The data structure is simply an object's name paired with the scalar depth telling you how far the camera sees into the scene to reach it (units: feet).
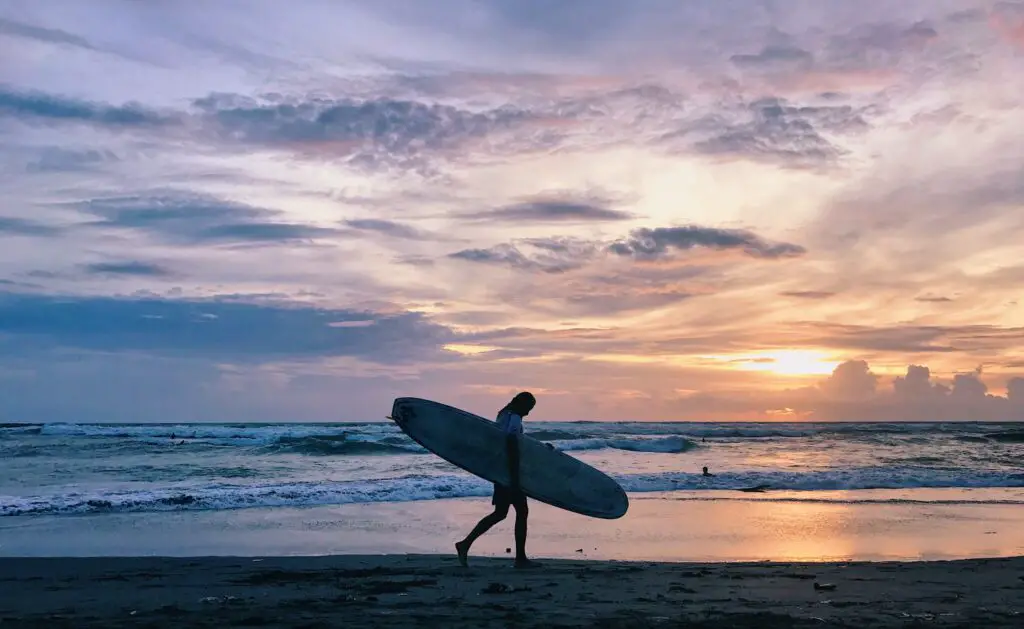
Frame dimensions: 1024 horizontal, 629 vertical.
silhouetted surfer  30.12
